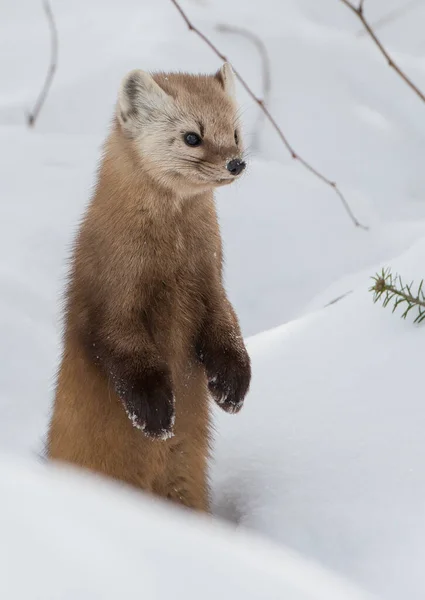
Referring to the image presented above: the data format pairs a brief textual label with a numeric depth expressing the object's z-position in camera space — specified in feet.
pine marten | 18.31
